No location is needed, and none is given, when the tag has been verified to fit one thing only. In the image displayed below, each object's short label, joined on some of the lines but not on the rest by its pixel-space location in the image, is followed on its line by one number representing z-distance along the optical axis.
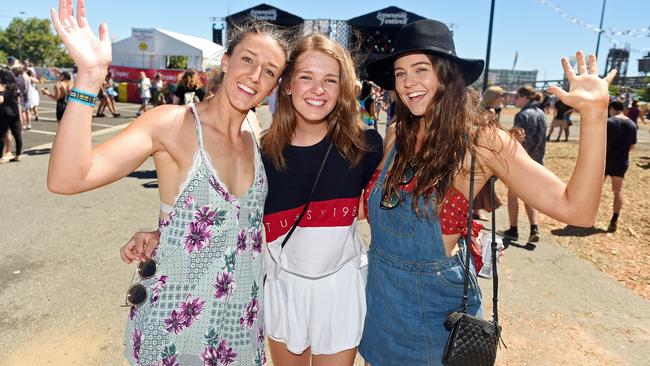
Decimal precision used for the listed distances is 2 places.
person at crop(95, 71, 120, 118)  16.12
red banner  26.09
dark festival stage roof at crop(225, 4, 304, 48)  34.44
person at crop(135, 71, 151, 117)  16.98
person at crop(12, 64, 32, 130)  12.04
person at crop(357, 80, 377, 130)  9.49
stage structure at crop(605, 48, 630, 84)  50.83
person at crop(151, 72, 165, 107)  17.09
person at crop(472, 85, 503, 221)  6.67
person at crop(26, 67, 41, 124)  12.67
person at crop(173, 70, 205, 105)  7.75
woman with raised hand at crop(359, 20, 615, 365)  1.71
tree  94.19
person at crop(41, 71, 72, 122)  9.38
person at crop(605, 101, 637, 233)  6.61
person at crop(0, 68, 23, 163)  8.16
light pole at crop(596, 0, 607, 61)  36.09
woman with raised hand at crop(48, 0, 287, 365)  1.43
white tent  28.62
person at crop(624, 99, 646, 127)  16.30
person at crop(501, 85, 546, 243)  5.75
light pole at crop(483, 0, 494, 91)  14.02
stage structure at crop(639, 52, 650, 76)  41.16
